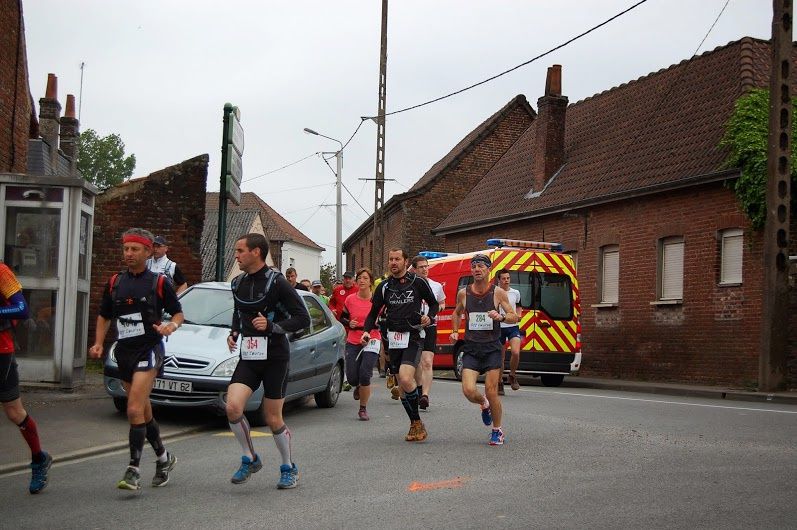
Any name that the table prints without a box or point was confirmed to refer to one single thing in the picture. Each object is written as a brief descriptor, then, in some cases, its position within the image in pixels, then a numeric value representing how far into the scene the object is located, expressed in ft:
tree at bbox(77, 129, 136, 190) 315.92
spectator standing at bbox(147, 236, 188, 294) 45.60
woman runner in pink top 44.04
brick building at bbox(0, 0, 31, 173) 57.41
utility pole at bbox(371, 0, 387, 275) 114.21
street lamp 146.92
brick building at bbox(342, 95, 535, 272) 149.28
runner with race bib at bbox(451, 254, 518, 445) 35.06
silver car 38.22
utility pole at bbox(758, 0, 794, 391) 62.85
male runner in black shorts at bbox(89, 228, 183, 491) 25.98
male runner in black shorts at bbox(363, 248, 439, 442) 36.37
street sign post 49.11
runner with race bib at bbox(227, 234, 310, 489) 26.45
